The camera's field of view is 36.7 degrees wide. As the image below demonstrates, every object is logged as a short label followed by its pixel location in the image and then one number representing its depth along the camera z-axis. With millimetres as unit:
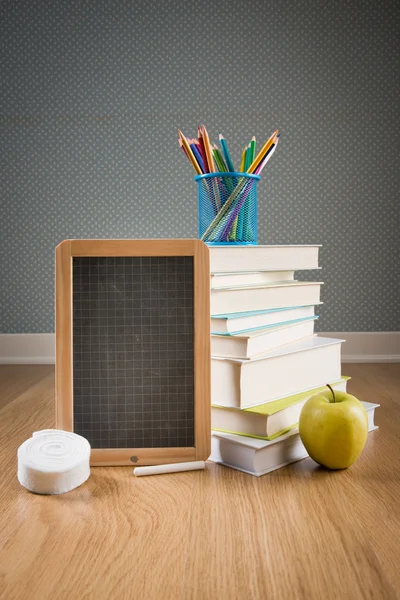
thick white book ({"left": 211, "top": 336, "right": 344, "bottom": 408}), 1066
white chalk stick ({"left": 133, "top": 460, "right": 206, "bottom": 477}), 1000
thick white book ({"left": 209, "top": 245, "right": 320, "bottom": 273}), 1123
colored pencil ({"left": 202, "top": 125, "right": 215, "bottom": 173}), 1237
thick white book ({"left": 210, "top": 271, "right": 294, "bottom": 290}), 1100
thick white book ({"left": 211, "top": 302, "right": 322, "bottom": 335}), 1079
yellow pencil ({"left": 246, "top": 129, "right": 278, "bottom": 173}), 1252
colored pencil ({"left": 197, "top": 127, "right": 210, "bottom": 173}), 1252
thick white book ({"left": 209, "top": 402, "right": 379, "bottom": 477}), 1014
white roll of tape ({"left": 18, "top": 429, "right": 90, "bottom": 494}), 928
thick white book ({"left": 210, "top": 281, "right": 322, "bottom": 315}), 1101
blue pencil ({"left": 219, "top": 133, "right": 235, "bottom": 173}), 1235
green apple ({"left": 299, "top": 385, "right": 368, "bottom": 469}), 975
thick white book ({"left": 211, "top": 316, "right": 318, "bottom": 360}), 1070
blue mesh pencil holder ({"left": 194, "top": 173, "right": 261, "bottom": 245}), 1229
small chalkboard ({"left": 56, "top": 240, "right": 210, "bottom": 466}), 1030
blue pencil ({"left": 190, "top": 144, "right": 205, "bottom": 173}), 1262
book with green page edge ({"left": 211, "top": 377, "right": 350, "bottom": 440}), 1032
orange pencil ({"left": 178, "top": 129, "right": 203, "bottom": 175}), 1246
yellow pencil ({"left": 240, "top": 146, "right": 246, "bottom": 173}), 1263
